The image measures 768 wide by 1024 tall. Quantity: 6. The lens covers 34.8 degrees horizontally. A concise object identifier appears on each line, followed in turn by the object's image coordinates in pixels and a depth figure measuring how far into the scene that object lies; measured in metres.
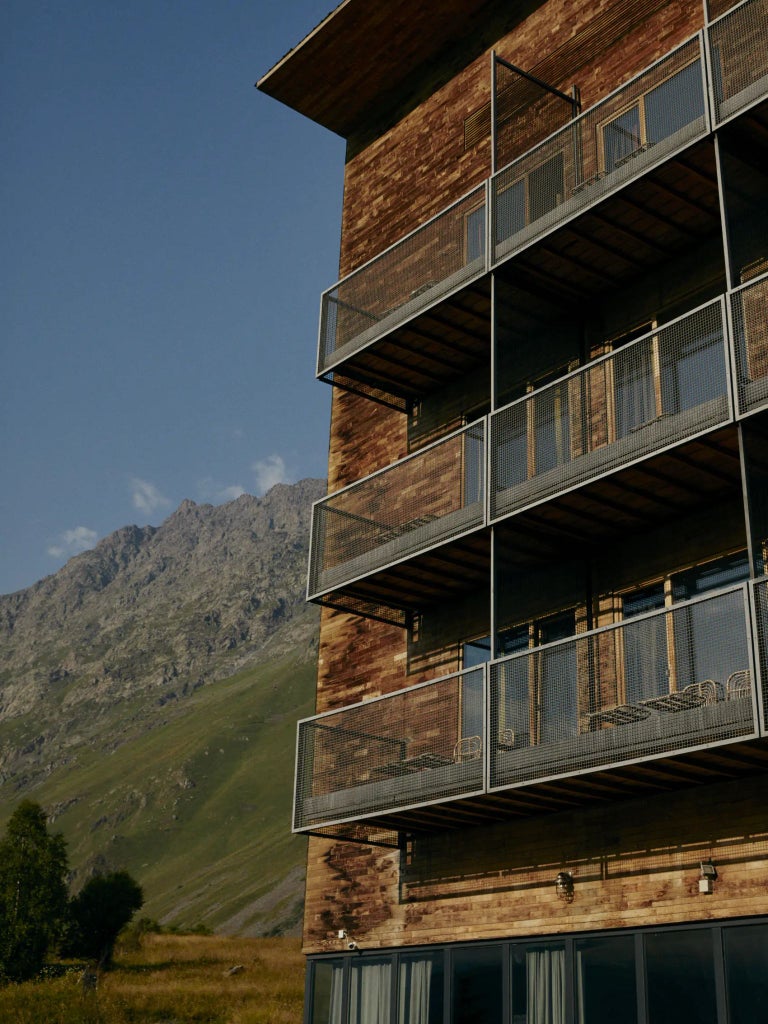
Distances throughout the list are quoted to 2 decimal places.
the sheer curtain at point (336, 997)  16.08
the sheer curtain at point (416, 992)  14.97
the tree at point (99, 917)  55.66
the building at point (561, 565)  12.32
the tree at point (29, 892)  49.66
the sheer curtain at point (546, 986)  13.29
